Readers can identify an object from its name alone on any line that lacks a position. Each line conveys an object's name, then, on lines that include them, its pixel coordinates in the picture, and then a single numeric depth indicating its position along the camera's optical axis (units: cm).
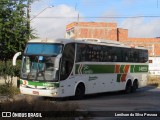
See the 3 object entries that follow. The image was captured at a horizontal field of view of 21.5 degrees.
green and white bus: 2045
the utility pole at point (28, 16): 3166
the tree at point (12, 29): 2998
